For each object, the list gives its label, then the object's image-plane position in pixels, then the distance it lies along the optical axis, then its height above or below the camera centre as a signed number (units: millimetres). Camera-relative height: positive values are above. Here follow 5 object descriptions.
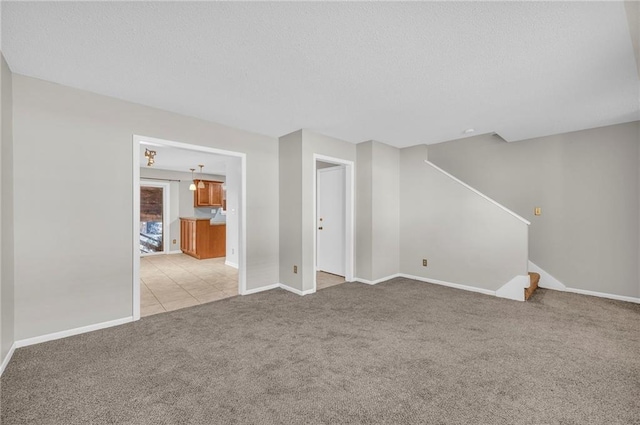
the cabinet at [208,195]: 7785 +535
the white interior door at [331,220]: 4973 -142
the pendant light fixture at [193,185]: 7056 +722
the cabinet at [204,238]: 6691 -628
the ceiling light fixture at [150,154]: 4699 +1039
